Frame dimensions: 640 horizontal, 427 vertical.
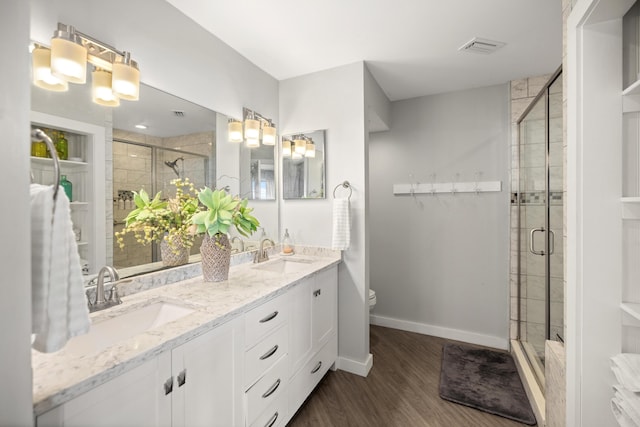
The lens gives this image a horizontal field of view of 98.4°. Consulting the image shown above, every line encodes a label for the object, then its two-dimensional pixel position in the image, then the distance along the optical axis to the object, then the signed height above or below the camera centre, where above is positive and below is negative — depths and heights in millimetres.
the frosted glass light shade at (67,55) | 1124 +652
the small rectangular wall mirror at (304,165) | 2424 +424
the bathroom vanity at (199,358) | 791 -544
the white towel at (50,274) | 688 -159
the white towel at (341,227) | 2188 -122
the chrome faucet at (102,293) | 1188 -362
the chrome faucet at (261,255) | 2198 -349
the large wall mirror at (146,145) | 1285 +398
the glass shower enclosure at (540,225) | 1776 -95
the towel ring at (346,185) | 2301 +224
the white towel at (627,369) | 1002 -600
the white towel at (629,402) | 962 -694
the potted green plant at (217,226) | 1538 -87
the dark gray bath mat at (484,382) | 1853 -1310
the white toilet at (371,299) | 2661 -855
